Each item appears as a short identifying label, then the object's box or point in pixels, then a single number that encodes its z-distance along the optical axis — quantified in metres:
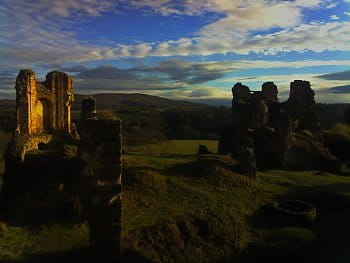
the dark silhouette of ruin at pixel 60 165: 16.03
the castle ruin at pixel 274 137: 34.00
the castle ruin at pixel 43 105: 26.02
